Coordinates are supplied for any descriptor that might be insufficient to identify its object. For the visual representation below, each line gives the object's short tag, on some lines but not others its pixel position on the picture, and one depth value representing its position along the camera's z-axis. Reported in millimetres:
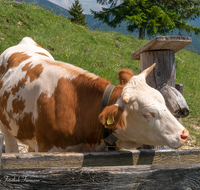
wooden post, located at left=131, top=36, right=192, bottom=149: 2406
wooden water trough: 1241
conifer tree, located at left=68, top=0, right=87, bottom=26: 45062
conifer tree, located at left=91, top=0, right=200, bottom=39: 18672
